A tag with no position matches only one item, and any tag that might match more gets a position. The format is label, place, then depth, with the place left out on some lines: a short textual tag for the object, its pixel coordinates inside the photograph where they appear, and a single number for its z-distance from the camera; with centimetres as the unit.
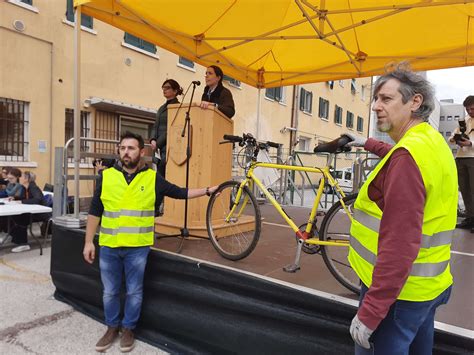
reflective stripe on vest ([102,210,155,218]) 280
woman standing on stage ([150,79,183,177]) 432
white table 486
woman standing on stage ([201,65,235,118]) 400
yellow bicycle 261
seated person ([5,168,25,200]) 612
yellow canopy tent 425
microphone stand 339
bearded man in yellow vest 281
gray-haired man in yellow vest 118
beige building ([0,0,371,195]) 803
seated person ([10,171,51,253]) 554
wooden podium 374
